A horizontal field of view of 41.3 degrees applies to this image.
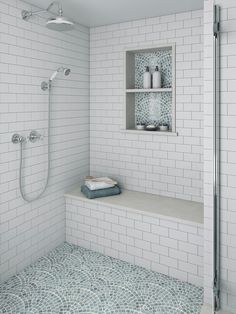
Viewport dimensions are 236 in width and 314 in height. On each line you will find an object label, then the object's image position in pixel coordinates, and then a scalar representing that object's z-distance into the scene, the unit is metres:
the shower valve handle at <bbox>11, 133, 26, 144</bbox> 2.63
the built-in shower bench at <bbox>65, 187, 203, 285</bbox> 2.61
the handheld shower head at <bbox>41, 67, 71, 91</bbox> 2.84
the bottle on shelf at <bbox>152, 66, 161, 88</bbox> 3.19
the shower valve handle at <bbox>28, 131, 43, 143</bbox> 2.78
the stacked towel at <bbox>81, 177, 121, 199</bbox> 3.15
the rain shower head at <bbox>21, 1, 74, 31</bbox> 2.27
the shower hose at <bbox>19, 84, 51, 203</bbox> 2.72
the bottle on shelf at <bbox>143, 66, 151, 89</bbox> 3.25
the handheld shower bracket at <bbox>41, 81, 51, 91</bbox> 2.89
